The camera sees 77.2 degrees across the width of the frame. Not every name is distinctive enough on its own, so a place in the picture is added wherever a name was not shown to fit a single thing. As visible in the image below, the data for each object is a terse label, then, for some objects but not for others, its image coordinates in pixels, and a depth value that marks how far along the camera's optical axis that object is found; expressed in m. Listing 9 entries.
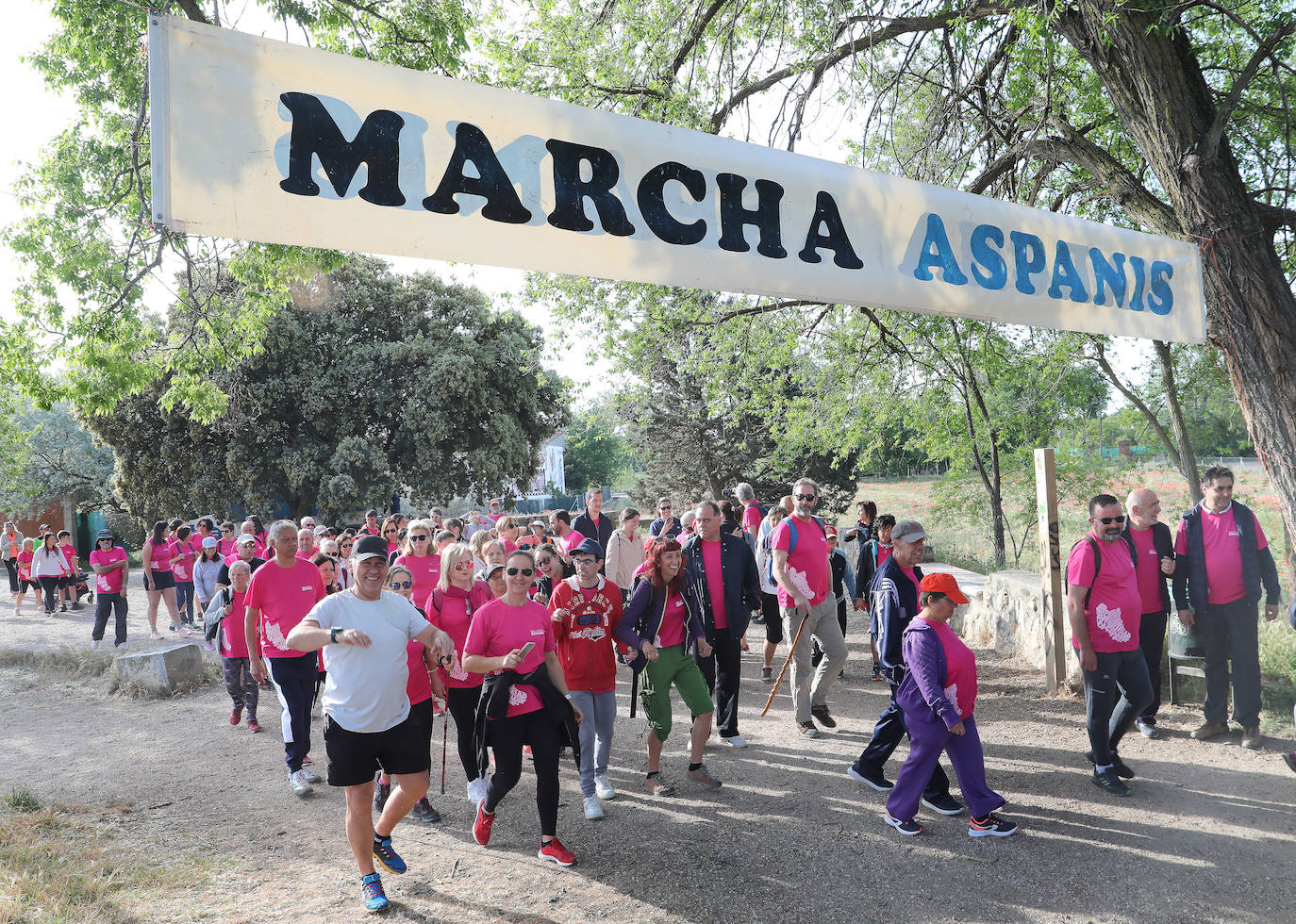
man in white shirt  3.98
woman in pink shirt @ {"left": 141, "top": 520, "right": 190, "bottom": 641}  12.44
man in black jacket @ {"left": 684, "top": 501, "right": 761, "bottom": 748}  6.23
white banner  2.71
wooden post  7.53
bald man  6.09
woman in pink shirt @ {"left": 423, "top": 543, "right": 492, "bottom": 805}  5.29
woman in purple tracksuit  4.52
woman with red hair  5.36
